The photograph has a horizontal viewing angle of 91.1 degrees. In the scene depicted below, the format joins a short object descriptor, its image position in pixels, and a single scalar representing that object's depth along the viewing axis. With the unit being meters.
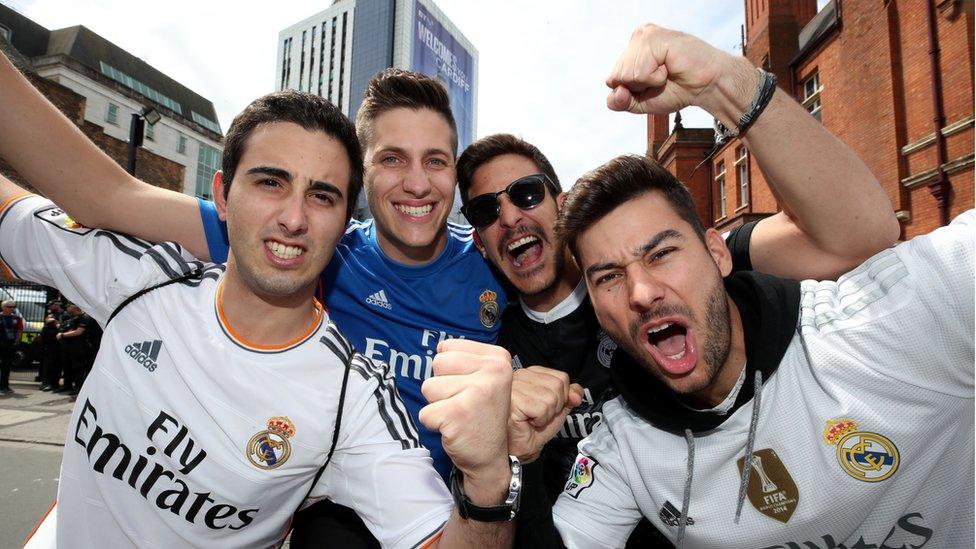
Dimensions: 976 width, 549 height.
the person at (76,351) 10.77
